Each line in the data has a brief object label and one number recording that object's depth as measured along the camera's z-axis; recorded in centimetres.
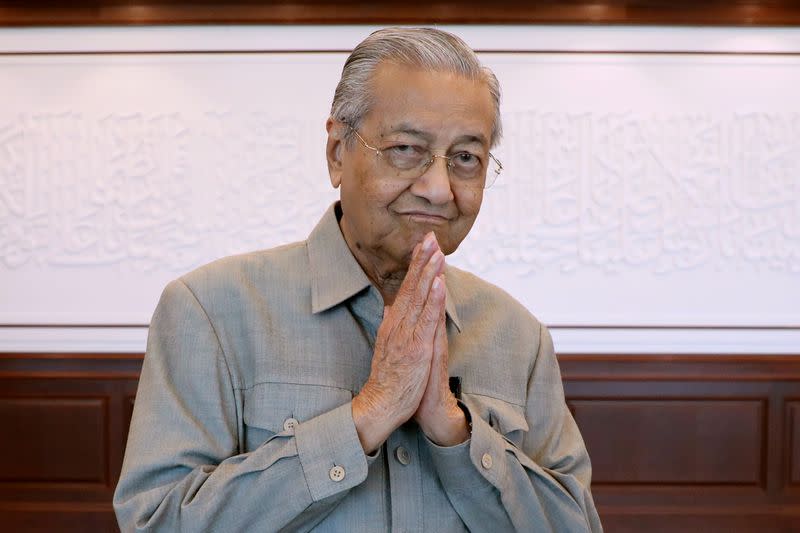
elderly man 231
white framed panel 508
